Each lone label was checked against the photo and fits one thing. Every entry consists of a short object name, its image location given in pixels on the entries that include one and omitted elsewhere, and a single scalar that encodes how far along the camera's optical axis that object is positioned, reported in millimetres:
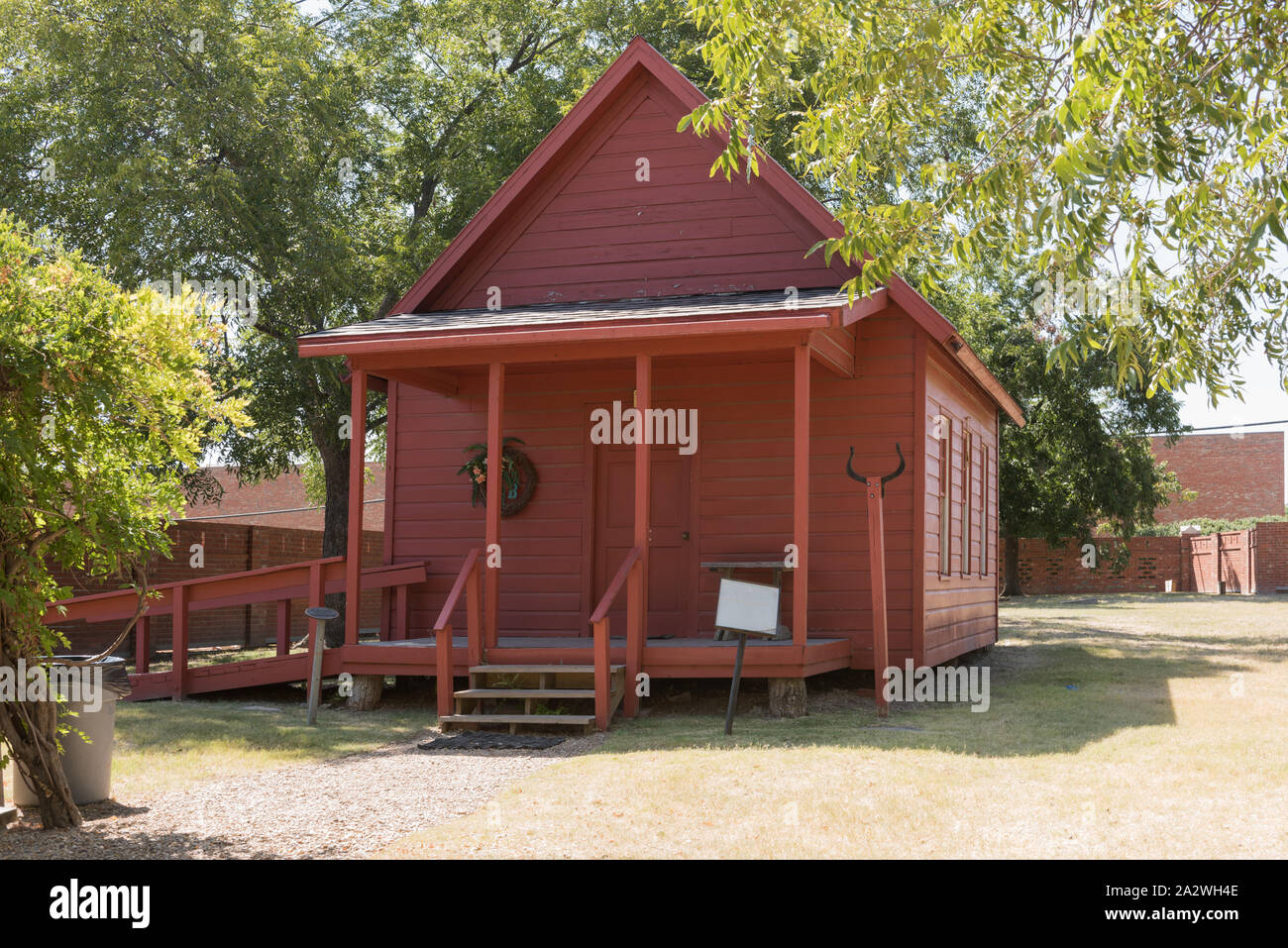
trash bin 6324
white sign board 9281
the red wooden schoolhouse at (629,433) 9891
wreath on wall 12117
